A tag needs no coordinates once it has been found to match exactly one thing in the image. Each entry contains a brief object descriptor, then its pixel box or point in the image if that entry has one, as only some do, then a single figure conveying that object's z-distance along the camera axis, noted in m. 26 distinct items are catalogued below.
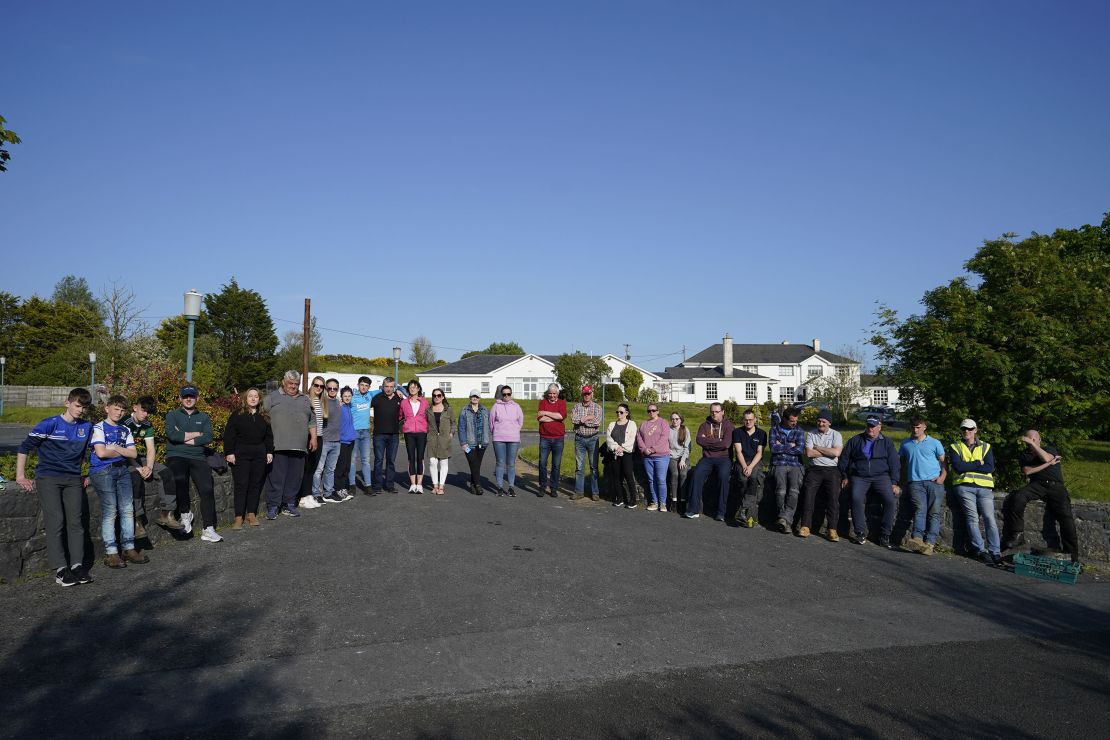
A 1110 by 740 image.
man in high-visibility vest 9.51
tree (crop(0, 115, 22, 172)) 9.46
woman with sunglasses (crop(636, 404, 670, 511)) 12.45
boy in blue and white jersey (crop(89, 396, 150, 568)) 7.45
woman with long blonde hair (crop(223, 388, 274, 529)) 9.59
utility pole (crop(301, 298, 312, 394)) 32.25
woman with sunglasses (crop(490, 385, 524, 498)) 13.19
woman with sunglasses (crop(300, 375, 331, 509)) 11.38
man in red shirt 13.11
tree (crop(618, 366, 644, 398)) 66.25
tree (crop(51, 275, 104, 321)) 88.12
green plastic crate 8.16
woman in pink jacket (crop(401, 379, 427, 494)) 12.77
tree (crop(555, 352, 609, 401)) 60.19
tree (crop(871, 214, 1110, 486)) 11.93
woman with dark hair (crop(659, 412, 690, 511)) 12.55
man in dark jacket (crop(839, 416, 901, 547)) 10.03
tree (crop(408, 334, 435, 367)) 96.19
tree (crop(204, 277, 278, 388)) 55.59
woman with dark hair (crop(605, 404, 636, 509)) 12.84
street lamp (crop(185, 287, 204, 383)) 13.48
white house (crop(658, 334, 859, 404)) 80.75
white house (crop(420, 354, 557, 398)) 73.00
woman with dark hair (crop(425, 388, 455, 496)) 12.97
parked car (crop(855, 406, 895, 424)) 57.48
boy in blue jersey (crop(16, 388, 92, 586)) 6.89
